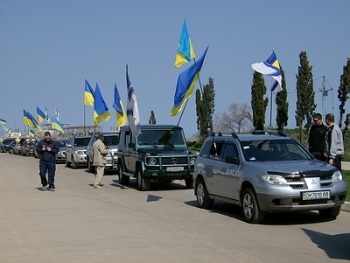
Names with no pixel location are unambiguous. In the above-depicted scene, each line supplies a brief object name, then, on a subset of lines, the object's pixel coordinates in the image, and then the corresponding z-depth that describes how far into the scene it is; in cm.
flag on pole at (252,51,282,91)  2111
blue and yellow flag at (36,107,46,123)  5712
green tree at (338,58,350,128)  4716
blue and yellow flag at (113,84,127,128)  3132
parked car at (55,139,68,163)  3766
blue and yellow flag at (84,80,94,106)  3925
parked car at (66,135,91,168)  3114
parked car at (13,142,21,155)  6138
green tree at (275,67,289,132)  4844
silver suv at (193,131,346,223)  1026
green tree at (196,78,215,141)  6291
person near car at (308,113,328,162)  1295
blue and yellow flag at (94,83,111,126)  3484
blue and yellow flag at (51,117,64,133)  5138
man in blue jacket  1814
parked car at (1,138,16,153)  7288
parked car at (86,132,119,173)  2591
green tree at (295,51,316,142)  4797
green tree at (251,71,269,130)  5003
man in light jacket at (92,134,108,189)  1903
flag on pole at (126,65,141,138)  1805
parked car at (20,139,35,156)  5443
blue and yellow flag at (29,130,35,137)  7412
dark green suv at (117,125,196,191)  1794
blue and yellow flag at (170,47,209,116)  1919
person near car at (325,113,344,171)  1263
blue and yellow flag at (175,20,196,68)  1934
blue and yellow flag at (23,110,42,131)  5753
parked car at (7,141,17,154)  6707
